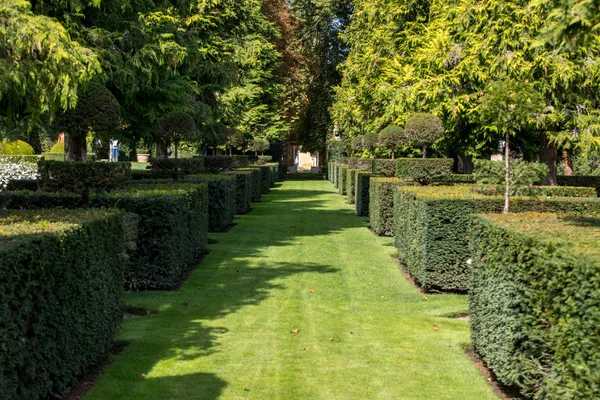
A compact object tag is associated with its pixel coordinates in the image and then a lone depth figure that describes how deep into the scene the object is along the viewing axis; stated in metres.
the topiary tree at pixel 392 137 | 26.92
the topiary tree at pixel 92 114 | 12.61
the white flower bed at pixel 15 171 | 25.50
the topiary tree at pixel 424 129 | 21.59
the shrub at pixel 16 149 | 32.97
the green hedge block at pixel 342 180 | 39.47
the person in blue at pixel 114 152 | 50.22
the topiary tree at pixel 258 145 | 47.00
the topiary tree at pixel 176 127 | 20.25
